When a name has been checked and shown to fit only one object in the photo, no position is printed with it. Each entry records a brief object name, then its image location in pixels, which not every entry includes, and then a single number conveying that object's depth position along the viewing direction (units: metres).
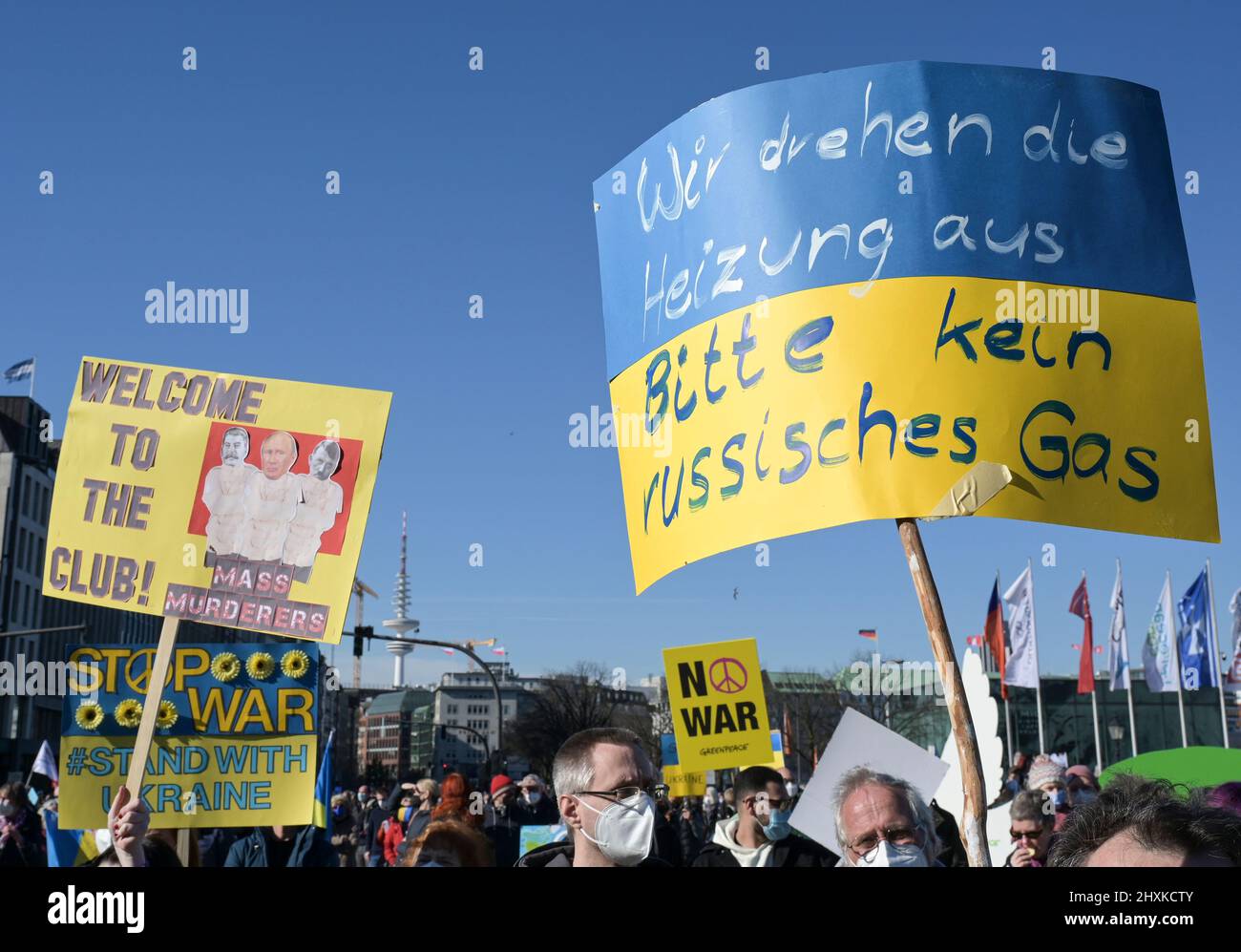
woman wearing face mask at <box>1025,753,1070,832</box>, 8.98
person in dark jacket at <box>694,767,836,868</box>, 7.03
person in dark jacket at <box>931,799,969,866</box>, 6.37
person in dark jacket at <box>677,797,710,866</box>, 13.96
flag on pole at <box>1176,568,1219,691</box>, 33.81
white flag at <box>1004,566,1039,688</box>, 36.91
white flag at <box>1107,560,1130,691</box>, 38.53
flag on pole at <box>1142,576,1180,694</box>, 35.78
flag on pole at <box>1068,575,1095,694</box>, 39.69
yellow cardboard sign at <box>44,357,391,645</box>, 5.89
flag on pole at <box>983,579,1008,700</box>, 37.84
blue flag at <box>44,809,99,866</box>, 8.52
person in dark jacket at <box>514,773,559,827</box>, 13.93
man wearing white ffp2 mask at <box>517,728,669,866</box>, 4.14
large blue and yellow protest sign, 4.05
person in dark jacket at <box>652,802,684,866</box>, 7.29
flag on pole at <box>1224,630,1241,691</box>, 35.51
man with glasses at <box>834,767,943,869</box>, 4.14
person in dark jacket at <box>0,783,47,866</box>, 10.52
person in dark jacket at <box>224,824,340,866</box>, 9.10
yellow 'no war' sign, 11.45
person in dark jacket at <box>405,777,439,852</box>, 10.33
